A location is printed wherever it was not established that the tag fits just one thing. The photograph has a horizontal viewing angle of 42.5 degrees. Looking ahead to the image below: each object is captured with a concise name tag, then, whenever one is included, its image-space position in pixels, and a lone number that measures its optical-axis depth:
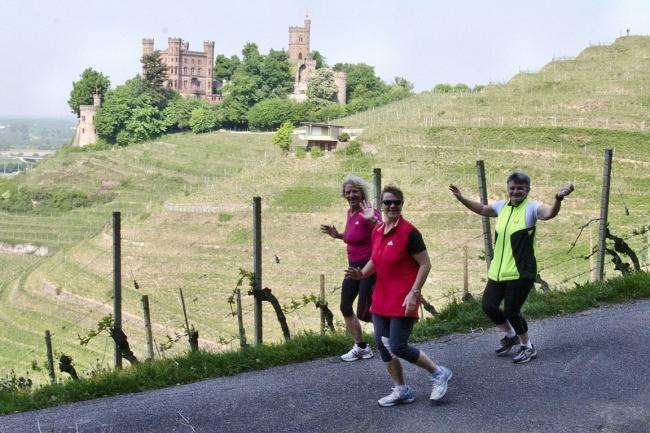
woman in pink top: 6.89
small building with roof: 57.97
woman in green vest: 6.62
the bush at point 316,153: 51.72
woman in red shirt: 5.72
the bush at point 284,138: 64.75
